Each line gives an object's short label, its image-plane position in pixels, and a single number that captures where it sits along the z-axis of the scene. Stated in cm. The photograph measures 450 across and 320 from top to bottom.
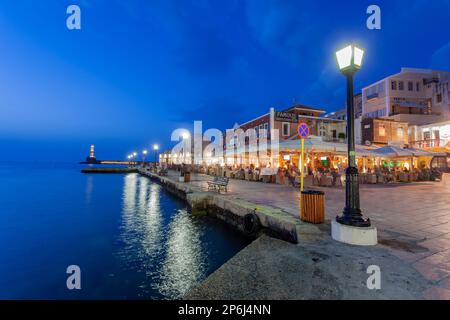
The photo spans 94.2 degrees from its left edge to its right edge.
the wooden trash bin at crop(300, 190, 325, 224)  495
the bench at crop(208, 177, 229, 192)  1056
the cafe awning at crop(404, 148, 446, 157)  1480
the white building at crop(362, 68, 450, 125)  3002
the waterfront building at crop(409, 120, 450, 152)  2206
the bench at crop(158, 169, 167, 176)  2627
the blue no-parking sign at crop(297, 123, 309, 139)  563
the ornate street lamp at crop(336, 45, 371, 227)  394
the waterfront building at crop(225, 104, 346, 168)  1890
